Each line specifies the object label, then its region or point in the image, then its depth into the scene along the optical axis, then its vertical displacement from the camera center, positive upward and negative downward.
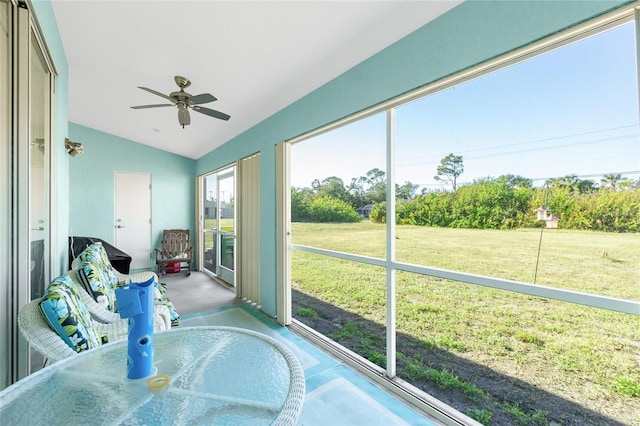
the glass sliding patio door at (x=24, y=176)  1.29 +0.21
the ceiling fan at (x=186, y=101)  2.38 +1.02
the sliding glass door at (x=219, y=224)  5.02 -0.20
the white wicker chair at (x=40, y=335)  1.12 -0.49
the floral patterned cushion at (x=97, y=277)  2.01 -0.48
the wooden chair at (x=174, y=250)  5.55 -0.73
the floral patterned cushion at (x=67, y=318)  1.19 -0.46
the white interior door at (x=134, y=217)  5.56 -0.03
